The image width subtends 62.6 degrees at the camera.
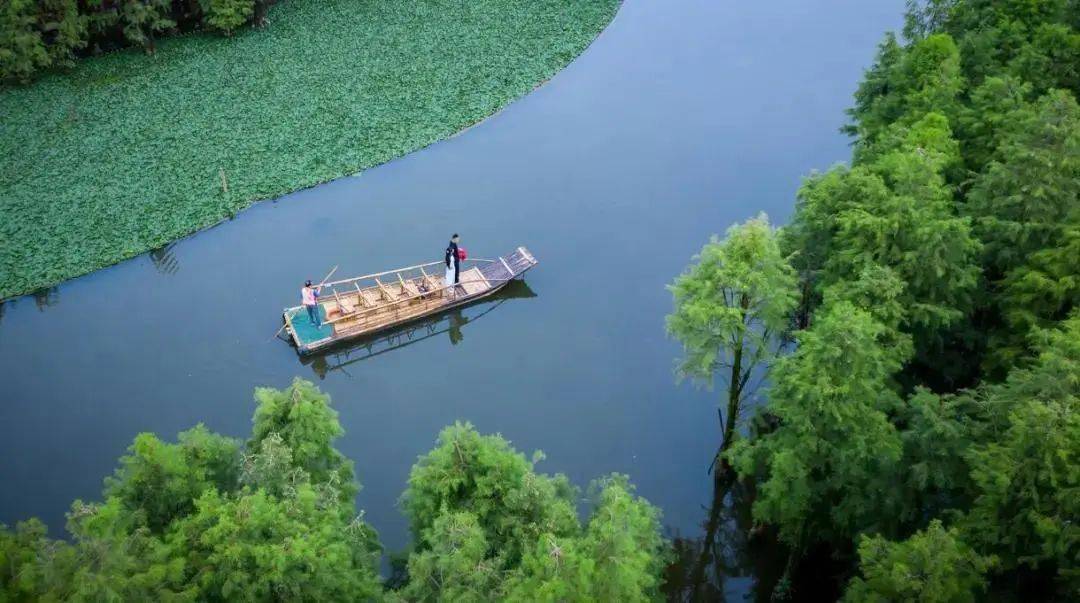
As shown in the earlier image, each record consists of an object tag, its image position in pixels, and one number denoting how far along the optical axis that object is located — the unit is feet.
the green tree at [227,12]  120.26
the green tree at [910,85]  72.13
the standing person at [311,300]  77.10
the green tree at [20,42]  107.55
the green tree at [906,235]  56.59
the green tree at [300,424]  46.37
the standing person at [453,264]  80.79
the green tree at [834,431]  49.88
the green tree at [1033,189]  58.90
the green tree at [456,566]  40.06
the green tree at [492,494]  44.39
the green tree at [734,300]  56.95
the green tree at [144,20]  116.47
